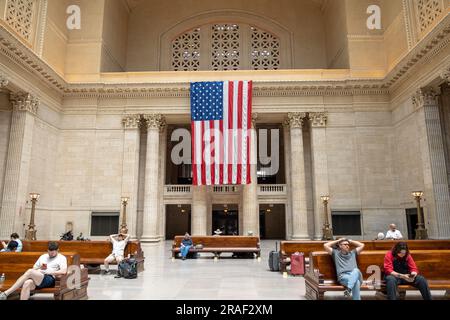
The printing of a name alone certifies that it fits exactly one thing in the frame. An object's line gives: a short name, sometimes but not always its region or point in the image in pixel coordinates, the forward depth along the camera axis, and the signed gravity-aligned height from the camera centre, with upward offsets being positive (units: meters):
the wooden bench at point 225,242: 13.24 -0.79
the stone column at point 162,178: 22.05 +2.90
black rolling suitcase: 9.96 -1.14
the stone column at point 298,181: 20.38 +2.46
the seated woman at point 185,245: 12.59 -0.84
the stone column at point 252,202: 20.62 +1.21
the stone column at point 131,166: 20.38 +3.42
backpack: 8.56 -1.15
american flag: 19.88 +5.34
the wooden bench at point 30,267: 5.40 -0.85
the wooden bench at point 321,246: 9.55 -0.70
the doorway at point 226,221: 26.53 +0.09
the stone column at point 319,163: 20.03 +3.48
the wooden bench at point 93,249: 9.94 -0.76
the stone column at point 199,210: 21.25 +0.76
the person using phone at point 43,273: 5.02 -0.78
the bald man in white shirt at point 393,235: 12.76 -0.51
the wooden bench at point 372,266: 5.79 -0.79
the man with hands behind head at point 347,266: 5.29 -0.72
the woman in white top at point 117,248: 9.21 -0.70
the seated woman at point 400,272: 5.20 -0.78
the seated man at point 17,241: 8.72 -0.45
